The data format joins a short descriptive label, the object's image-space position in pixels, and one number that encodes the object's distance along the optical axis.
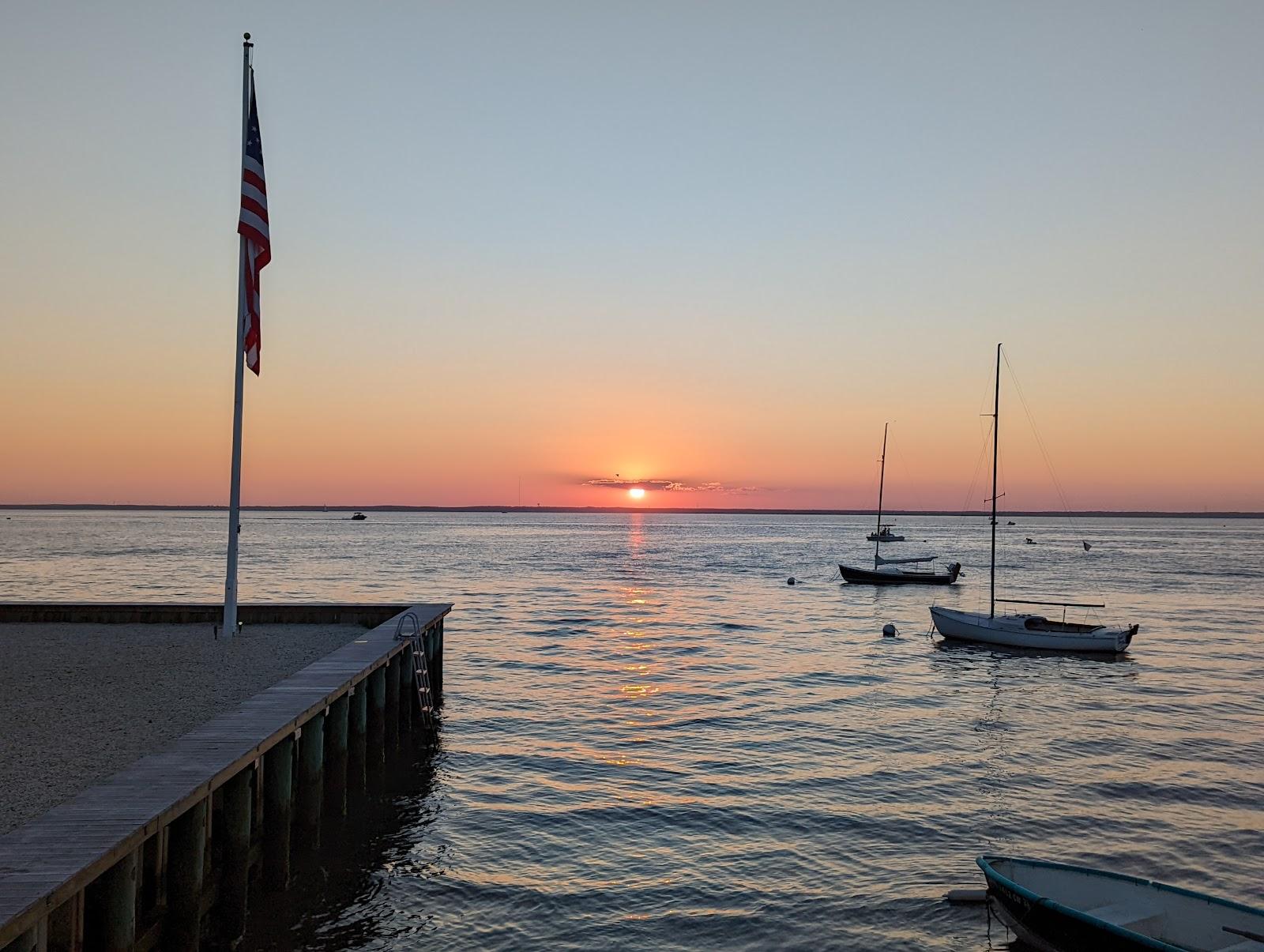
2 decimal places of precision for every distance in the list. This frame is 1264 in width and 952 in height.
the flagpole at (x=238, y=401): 20.81
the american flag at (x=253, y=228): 20.23
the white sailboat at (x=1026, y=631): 41.72
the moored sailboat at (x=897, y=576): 82.69
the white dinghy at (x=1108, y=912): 11.38
